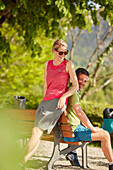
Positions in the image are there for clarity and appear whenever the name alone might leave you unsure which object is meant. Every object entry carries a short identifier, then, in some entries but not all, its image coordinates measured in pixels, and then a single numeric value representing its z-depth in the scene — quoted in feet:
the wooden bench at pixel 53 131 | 21.74
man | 21.01
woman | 20.38
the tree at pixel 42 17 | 40.05
